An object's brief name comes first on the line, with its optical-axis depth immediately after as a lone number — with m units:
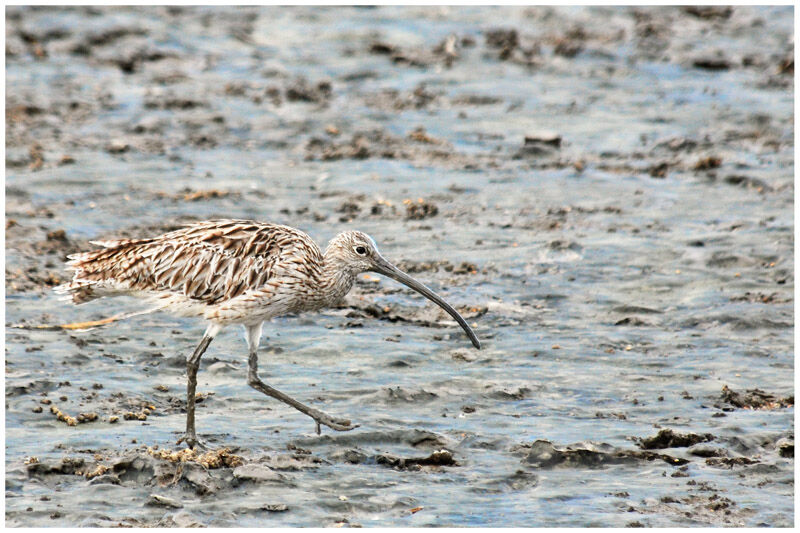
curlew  17.14
